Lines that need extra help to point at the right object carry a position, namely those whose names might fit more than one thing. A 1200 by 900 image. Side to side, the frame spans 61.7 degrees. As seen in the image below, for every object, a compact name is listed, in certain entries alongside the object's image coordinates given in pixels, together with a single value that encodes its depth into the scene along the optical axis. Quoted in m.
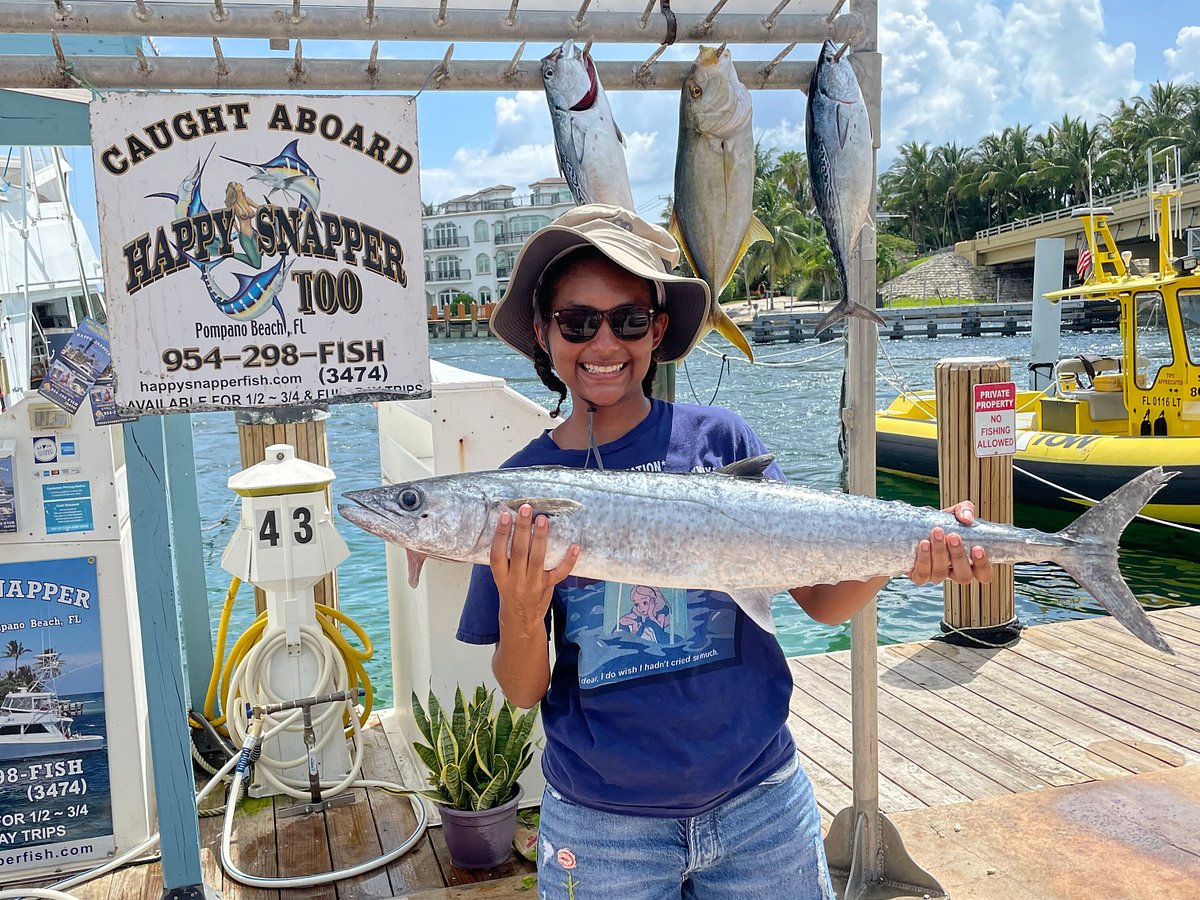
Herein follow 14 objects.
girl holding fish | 1.90
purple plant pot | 3.61
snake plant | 3.62
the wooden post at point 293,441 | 5.14
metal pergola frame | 2.37
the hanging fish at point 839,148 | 2.56
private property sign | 6.14
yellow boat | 12.16
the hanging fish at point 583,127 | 2.44
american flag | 14.93
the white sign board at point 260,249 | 2.43
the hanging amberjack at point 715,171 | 2.49
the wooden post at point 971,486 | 6.37
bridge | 47.06
